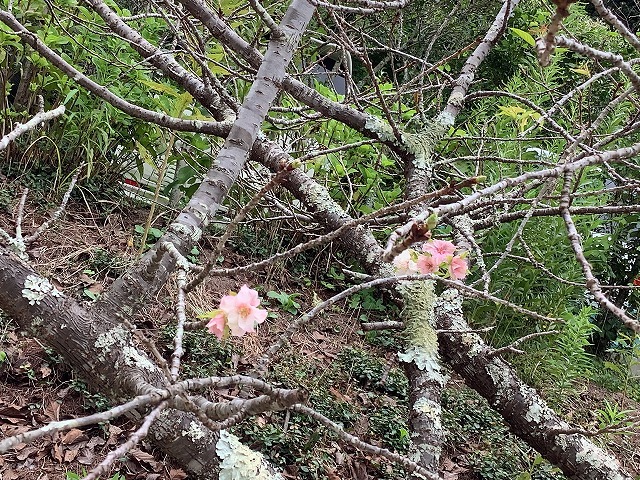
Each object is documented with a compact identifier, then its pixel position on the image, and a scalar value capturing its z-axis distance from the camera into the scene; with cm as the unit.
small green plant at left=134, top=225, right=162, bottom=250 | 273
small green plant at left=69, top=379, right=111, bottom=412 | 184
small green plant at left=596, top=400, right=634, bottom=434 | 237
